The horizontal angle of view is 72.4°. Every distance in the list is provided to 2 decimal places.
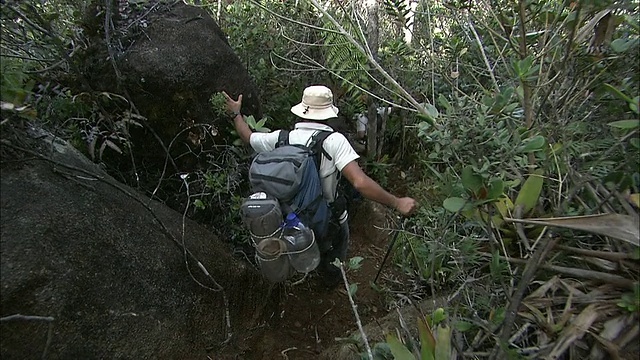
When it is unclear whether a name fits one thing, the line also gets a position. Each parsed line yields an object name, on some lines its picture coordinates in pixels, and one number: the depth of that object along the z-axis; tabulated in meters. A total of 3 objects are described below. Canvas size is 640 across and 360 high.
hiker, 3.01
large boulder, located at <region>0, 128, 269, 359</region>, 1.91
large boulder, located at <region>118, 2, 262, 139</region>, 3.24
